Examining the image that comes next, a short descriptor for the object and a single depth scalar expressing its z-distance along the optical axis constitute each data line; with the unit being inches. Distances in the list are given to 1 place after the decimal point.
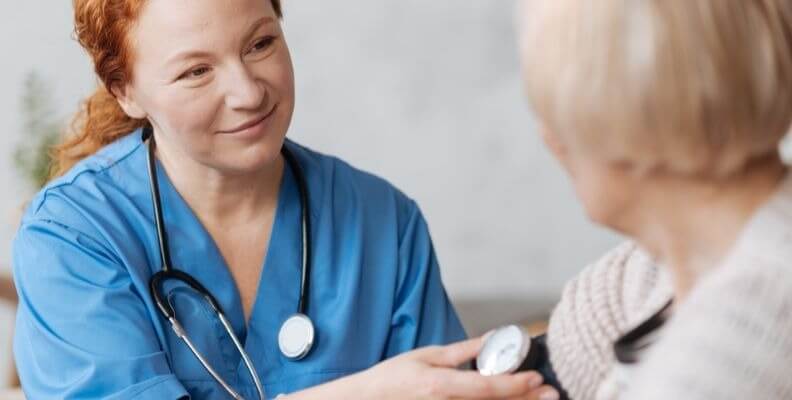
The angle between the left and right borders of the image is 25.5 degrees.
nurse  66.5
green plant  101.8
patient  45.4
